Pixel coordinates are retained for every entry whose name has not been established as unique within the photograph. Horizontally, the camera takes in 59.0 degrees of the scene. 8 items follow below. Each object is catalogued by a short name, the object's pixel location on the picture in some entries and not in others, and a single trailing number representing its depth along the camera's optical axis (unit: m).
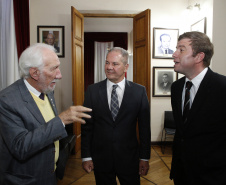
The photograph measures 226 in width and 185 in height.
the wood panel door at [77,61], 4.08
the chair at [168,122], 4.57
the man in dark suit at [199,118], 1.44
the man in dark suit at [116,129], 1.77
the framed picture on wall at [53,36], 4.59
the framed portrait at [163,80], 4.82
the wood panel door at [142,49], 4.13
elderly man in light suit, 1.22
